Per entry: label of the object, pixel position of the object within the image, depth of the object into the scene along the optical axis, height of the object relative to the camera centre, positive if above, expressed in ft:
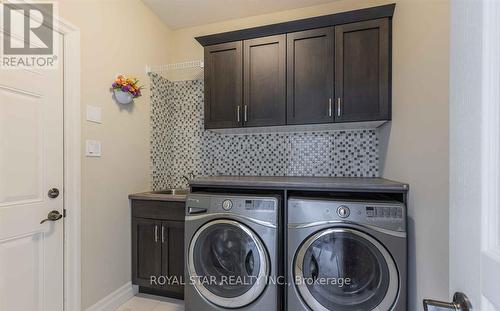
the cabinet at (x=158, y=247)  6.68 -2.64
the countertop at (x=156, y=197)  6.67 -1.22
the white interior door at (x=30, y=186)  4.41 -0.64
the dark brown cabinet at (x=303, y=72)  5.97 +2.27
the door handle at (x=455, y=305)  1.47 -0.95
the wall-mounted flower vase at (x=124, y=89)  6.55 +1.83
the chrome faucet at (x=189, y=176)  8.88 -0.80
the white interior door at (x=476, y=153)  1.25 +0.01
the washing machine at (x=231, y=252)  5.10 -2.19
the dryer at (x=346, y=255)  4.42 -1.98
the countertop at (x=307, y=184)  4.89 -0.67
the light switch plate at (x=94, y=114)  5.85 +1.02
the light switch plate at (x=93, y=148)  5.80 +0.16
